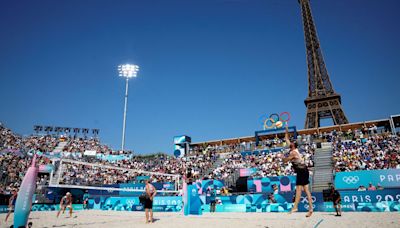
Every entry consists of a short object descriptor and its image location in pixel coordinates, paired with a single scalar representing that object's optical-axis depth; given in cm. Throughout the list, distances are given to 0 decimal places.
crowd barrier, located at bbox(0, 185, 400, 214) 1504
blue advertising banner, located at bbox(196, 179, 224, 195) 2478
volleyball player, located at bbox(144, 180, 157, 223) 1109
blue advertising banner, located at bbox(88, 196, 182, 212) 2052
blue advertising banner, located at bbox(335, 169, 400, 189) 1864
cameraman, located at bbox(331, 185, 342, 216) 1342
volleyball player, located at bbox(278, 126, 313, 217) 630
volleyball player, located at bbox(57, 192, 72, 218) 1828
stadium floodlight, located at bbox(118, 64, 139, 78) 4241
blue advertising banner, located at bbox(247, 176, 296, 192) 2214
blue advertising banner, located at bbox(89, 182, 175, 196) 2592
